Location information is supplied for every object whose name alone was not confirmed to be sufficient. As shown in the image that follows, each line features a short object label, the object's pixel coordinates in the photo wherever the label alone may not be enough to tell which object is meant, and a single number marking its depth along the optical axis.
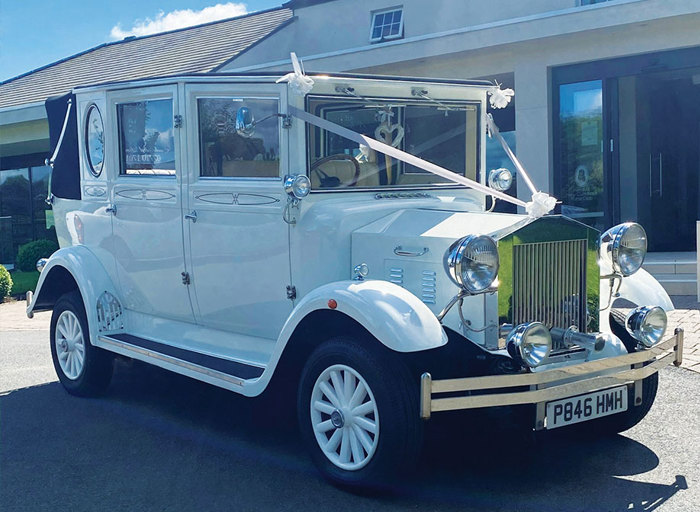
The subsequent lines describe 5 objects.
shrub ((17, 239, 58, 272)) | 16.58
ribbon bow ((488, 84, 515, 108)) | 5.48
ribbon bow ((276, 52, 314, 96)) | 4.62
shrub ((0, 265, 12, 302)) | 13.47
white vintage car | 3.92
